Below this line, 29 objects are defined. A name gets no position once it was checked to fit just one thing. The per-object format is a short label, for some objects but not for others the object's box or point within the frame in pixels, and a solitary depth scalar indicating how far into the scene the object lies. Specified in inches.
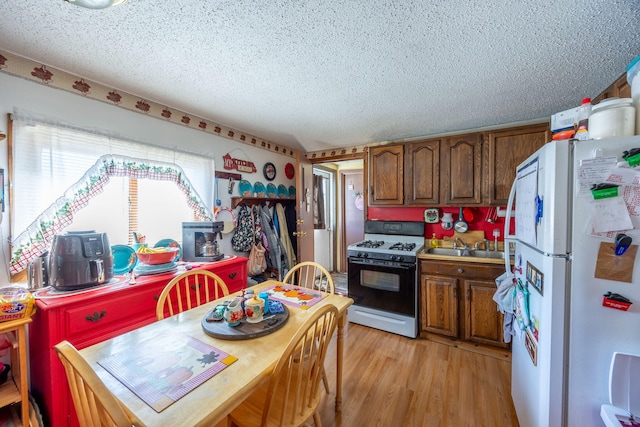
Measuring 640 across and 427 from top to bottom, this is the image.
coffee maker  86.7
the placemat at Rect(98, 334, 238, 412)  31.6
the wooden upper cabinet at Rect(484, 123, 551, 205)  90.8
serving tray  44.1
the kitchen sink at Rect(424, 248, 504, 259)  102.4
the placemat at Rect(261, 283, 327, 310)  60.2
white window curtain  57.4
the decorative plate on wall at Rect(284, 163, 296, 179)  141.2
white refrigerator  34.6
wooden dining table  28.5
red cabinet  50.4
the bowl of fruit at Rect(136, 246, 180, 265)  71.4
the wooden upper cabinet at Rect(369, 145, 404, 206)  114.0
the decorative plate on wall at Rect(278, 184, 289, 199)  133.8
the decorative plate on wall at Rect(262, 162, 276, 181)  126.7
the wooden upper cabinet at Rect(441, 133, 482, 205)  99.1
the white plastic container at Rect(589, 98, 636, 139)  36.9
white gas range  98.8
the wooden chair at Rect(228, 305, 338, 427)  36.6
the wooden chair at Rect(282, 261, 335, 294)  70.9
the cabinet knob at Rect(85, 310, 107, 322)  54.8
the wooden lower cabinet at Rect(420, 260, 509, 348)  88.6
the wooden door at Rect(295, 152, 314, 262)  127.4
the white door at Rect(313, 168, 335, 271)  179.3
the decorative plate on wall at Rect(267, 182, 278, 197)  126.3
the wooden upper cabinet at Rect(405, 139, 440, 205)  106.5
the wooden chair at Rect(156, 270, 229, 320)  60.9
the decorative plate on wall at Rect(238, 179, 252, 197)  112.0
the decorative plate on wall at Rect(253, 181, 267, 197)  119.4
